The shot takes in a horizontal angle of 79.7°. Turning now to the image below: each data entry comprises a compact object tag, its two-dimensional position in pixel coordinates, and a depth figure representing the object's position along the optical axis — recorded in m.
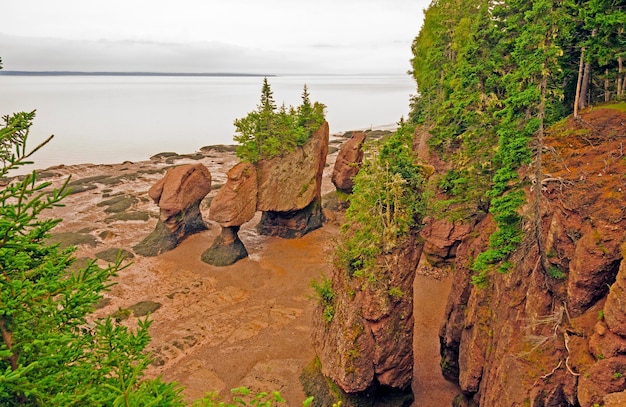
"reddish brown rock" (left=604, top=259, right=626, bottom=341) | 9.14
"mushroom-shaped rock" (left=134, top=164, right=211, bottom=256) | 32.62
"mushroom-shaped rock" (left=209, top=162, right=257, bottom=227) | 30.72
